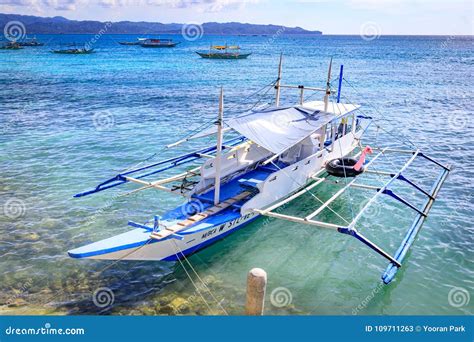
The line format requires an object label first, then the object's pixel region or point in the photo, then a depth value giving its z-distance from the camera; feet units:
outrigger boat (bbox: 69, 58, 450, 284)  45.93
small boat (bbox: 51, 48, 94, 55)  356.07
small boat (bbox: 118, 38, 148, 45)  517.14
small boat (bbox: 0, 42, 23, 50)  393.17
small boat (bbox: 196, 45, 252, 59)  343.05
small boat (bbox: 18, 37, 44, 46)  445.78
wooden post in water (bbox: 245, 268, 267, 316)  34.22
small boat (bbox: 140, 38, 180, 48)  480.23
